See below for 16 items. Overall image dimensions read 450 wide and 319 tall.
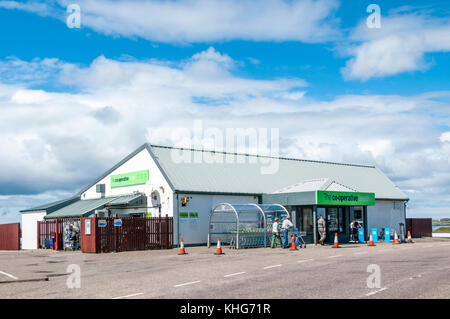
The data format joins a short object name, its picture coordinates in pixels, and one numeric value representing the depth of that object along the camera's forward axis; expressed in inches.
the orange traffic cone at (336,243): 1128.6
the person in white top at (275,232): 1109.1
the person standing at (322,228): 1179.3
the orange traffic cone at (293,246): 1064.9
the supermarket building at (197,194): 1296.8
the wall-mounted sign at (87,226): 1115.2
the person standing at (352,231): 1369.3
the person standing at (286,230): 1096.9
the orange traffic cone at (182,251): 1013.9
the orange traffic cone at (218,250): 965.9
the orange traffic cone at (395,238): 1311.5
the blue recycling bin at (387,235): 1373.0
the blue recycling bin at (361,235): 1332.4
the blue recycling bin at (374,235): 1347.2
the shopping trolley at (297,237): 1130.6
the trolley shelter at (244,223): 1172.5
